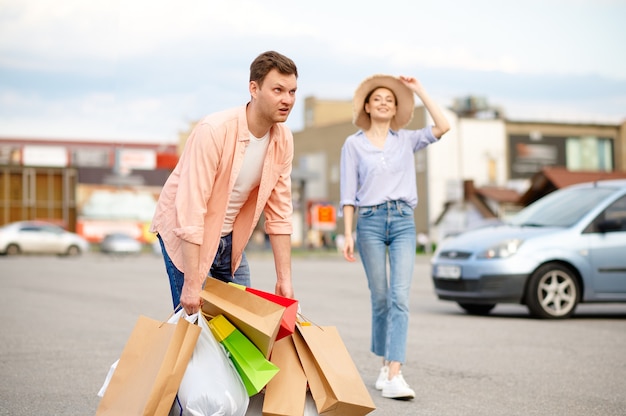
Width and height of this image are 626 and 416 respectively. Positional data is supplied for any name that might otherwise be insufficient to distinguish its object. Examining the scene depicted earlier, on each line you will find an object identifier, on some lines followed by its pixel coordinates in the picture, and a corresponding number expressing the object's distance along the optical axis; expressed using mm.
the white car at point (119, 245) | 44656
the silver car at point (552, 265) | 11805
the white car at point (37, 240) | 43125
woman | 6559
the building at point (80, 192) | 66812
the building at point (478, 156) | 63188
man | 4523
